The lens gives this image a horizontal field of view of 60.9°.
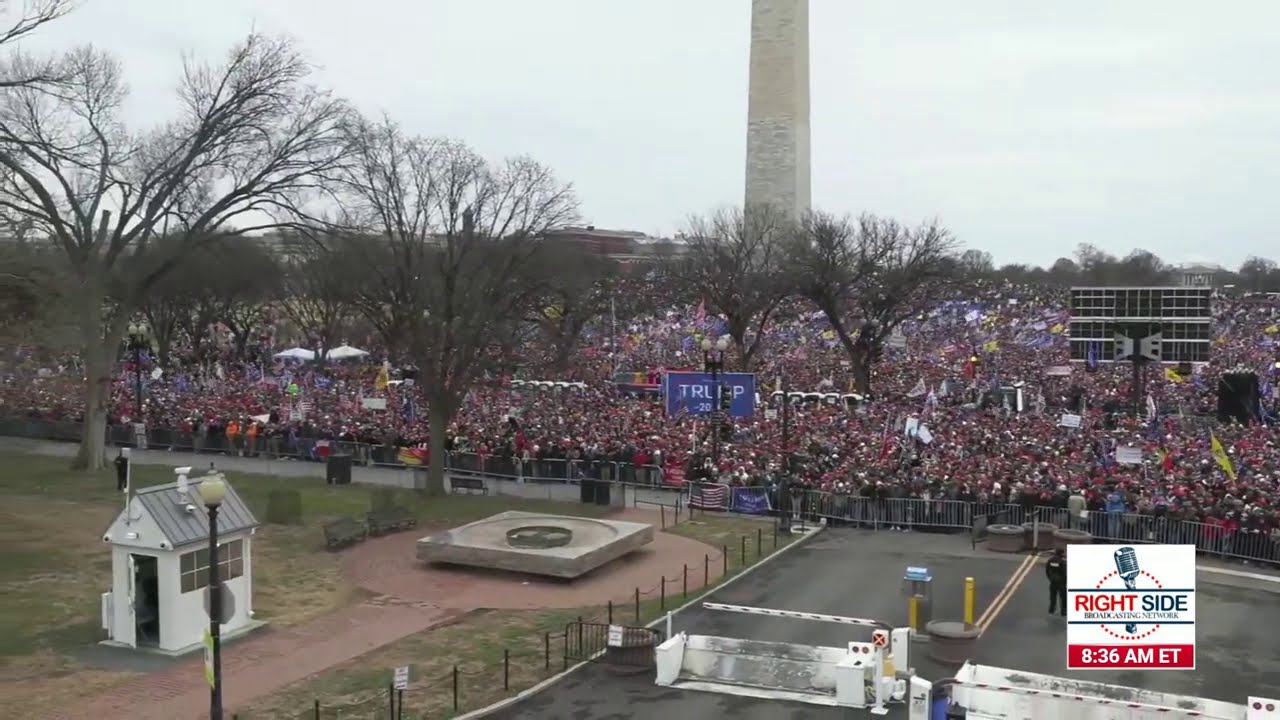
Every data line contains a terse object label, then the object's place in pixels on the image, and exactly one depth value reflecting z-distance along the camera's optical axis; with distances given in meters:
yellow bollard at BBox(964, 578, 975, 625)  18.48
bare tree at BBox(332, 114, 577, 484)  31.73
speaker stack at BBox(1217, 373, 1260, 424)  38.78
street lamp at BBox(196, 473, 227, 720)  13.00
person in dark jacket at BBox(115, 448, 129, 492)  31.64
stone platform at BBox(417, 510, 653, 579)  22.48
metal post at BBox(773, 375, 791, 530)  27.75
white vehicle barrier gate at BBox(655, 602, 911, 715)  15.12
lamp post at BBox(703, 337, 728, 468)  30.95
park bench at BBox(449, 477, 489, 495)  32.88
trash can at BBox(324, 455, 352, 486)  34.00
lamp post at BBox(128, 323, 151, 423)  37.66
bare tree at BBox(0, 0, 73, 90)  27.19
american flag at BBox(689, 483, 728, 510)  30.39
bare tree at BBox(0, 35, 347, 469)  34.66
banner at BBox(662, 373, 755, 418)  31.58
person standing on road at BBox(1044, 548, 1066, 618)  20.09
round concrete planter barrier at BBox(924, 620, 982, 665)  17.31
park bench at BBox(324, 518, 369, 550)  24.98
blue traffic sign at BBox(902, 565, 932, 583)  18.56
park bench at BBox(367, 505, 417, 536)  26.70
